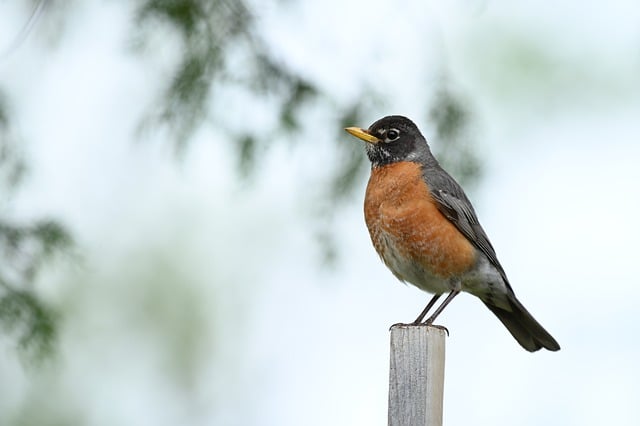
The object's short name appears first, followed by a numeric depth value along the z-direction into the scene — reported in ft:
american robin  35.22
